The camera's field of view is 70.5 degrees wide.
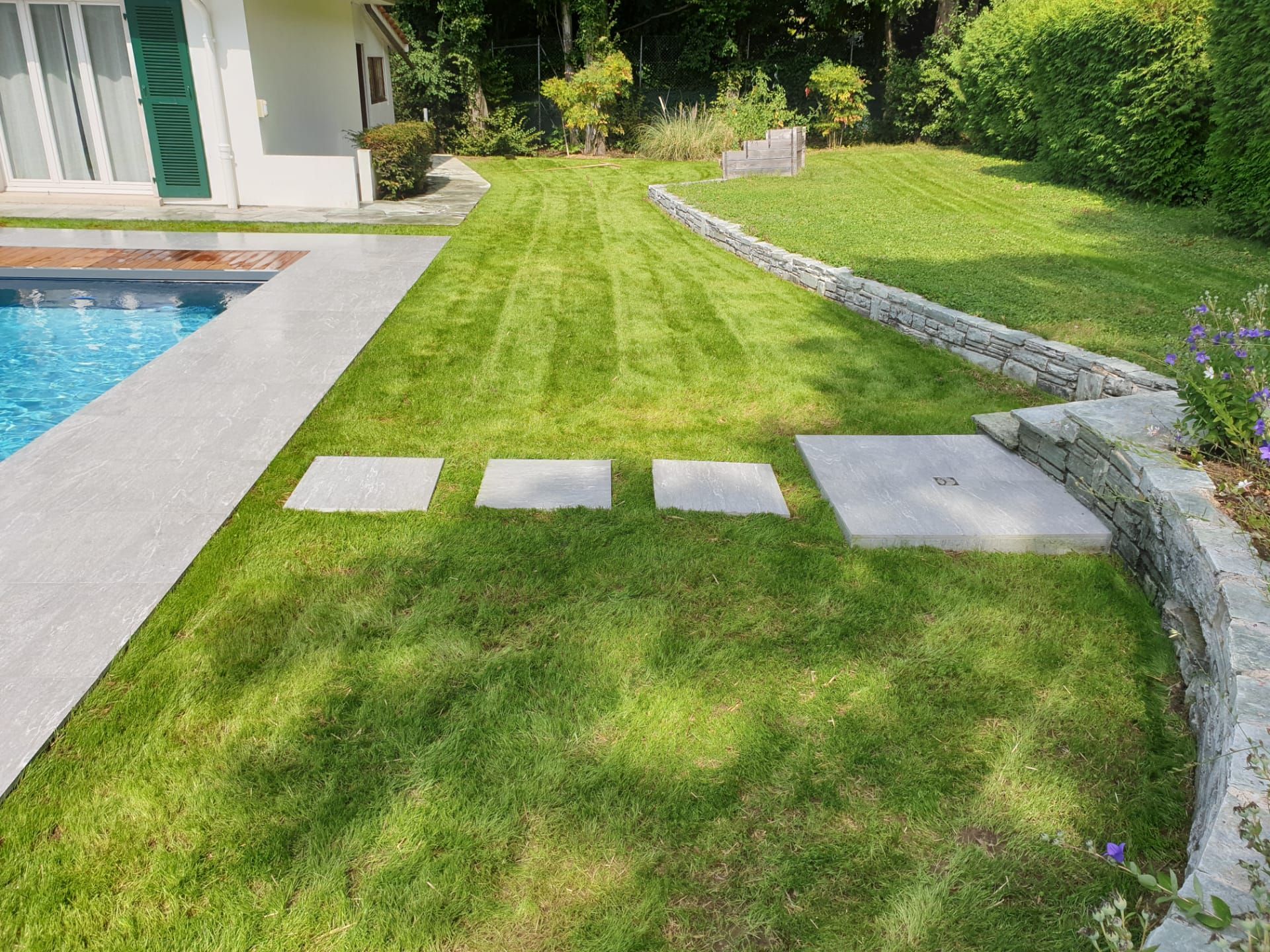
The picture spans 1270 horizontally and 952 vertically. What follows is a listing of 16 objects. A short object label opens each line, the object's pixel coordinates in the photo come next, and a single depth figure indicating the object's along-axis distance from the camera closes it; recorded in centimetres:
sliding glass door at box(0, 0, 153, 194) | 1127
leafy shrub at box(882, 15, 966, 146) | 1762
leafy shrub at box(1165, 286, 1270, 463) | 343
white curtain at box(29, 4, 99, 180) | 1127
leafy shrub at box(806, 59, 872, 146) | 1806
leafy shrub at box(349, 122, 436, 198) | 1234
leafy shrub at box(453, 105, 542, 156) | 1895
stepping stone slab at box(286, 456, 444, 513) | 404
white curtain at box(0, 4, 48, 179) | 1132
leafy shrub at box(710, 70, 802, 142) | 1750
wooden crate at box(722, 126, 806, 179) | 1405
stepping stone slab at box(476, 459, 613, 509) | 410
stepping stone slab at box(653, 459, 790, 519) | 409
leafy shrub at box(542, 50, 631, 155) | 1755
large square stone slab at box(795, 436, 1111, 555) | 376
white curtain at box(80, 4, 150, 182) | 1129
